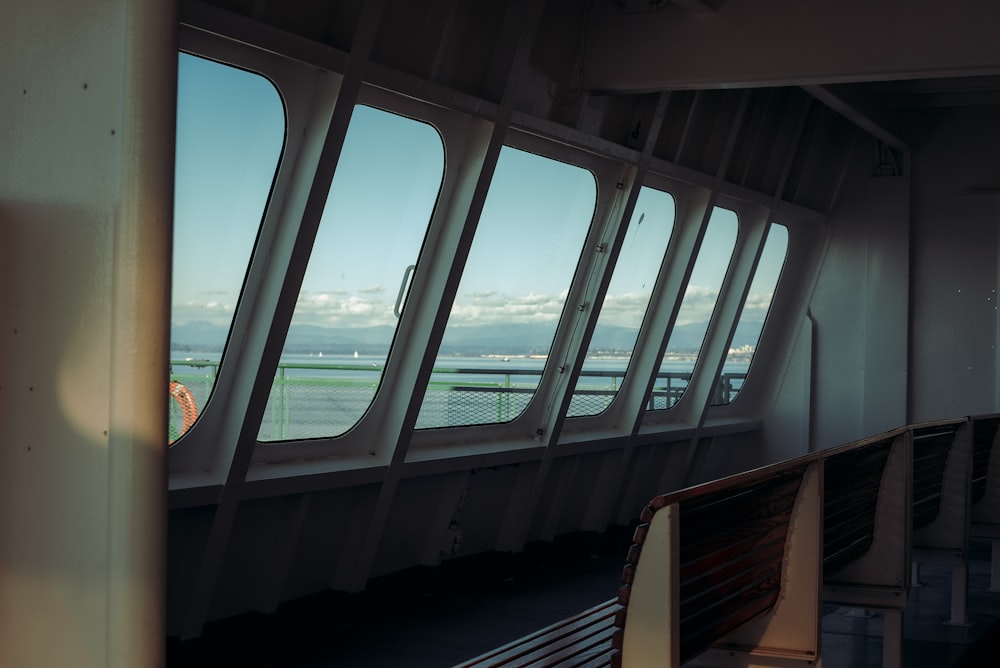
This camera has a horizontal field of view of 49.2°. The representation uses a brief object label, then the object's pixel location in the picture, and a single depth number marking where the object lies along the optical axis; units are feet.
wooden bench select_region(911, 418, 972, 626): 16.39
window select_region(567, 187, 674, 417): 25.46
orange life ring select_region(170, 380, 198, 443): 16.12
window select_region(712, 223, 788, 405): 32.14
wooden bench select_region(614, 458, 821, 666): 8.17
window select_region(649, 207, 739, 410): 28.99
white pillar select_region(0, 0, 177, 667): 6.33
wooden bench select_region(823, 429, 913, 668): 12.89
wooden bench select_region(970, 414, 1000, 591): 18.65
